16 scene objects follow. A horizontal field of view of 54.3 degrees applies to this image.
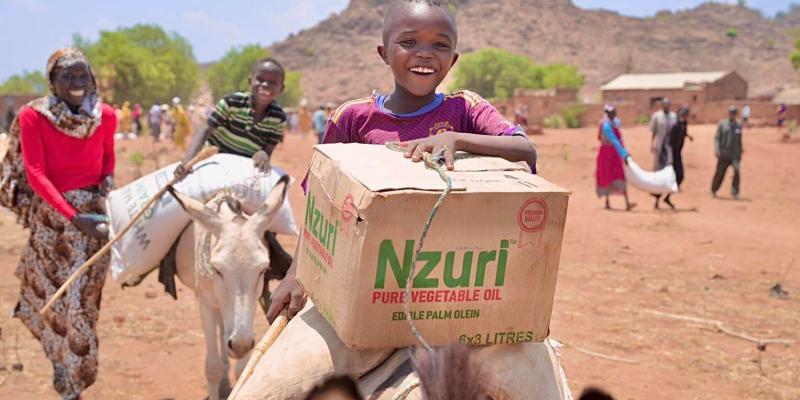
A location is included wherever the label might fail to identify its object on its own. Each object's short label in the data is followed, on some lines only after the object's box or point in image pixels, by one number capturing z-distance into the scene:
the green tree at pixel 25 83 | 77.75
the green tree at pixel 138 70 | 50.09
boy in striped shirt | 5.14
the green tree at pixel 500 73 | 69.19
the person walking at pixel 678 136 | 14.51
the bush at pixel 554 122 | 39.25
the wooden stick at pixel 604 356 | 5.97
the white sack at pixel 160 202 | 4.50
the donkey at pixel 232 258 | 3.80
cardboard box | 1.65
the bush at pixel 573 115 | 38.62
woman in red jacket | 4.38
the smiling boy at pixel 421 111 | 2.06
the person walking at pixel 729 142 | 15.79
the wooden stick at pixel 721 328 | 6.48
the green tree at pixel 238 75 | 76.06
